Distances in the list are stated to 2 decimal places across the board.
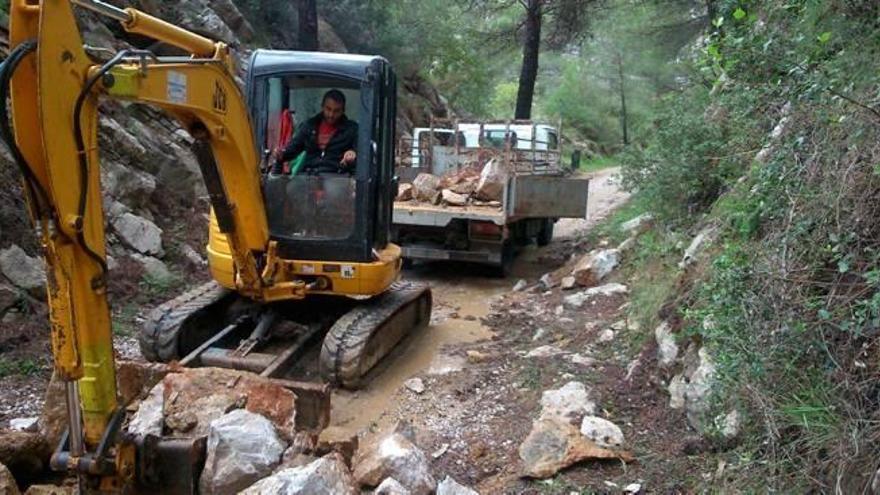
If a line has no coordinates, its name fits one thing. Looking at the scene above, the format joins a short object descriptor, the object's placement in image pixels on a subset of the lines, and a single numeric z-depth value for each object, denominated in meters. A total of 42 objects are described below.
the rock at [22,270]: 6.55
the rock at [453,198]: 9.98
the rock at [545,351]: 6.43
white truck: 9.74
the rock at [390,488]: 3.78
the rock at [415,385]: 5.91
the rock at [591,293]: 7.98
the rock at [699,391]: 4.28
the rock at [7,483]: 3.41
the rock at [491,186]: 10.14
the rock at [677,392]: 4.71
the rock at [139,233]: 8.36
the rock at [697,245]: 5.82
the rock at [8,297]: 6.27
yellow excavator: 3.23
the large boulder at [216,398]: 4.30
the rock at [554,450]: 4.22
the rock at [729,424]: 3.80
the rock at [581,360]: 6.02
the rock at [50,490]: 3.69
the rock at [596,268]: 8.86
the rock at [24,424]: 4.47
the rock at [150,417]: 4.11
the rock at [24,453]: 3.85
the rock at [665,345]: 5.15
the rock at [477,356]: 6.62
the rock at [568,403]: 4.94
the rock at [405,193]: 10.36
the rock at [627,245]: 8.98
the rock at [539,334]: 7.15
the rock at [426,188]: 10.23
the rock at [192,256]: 8.88
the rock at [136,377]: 4.77
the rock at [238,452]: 3.78
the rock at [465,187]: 10.28
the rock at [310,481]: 3.46
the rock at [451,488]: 3.96
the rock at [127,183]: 8.61
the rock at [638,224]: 9.29
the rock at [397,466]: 3.96
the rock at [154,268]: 8.15
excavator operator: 6.12
